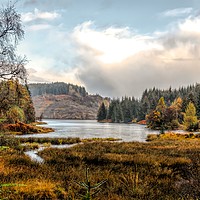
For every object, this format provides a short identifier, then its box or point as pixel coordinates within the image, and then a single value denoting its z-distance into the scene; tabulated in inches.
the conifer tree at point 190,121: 2826.5
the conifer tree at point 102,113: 6584.6
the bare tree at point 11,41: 413.4
